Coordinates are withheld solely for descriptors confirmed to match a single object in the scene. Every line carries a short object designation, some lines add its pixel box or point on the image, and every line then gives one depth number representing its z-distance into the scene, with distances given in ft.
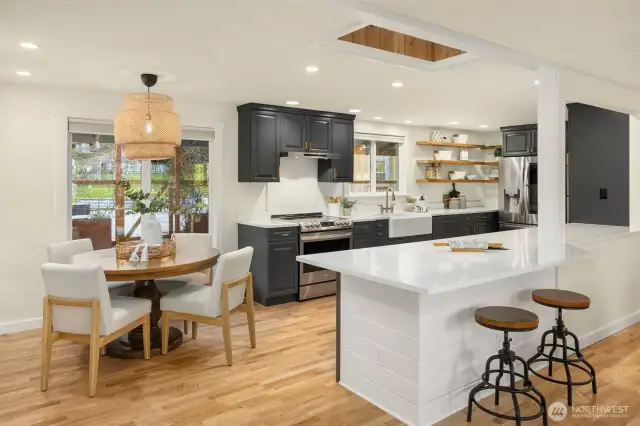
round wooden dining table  10.93
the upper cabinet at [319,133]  18.85
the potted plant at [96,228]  15.85
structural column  10.58
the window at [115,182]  15.74
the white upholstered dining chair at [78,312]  9.68
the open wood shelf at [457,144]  23.97
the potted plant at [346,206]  20.72
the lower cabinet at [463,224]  22.52
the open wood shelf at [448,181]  24.09
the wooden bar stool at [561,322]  9.24
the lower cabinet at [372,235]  19.25
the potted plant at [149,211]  12.55
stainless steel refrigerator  23.23
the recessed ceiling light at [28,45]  10.06
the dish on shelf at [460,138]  25.14
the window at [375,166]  22.15
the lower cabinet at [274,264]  16.81
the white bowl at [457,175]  25.38
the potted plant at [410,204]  23.47
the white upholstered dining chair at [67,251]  13.19
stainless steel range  17.57
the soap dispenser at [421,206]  22.95
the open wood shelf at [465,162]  24.14
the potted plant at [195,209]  17.71
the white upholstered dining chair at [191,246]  14.12
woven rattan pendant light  11.62
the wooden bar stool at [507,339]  7.97
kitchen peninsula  8.40
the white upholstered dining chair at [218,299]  11.39
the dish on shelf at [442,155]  24.67
